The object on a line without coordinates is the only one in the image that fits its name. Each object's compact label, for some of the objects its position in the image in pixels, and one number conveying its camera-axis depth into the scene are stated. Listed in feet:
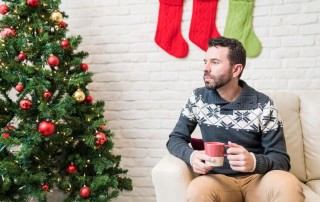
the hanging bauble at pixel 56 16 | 7.07
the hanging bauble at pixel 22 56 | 6.79
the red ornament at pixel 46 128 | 6.26
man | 4.77
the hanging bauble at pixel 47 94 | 6.59
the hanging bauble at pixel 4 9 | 7.00
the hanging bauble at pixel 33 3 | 6.88
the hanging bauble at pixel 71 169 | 6.88
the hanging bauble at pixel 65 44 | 6.91
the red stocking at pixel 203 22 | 7.95
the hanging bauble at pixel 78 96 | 6.81
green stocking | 7.68
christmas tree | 6.44
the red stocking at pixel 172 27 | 8.15
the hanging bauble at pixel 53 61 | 6.68
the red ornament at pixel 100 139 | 6.77
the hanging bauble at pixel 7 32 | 6.74
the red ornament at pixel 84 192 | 6.60
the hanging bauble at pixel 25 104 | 6.51
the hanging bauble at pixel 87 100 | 7.22
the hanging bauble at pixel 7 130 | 6.38
